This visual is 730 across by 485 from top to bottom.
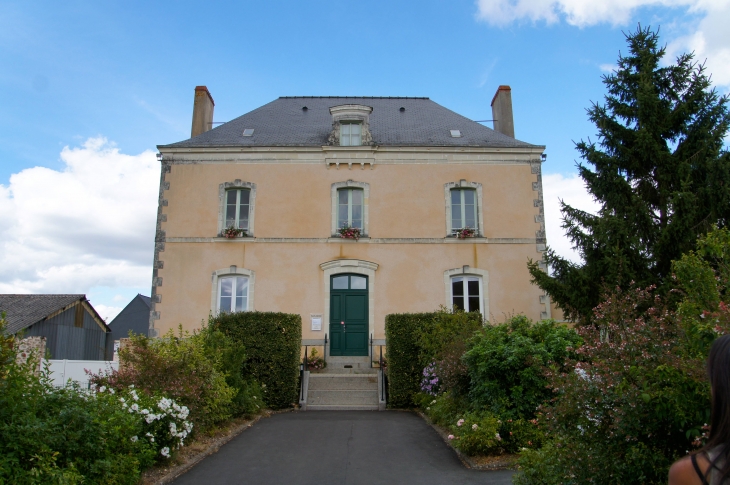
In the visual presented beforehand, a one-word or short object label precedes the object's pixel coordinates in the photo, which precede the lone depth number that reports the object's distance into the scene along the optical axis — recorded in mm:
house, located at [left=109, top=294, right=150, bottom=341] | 32884
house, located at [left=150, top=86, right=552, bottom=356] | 14281
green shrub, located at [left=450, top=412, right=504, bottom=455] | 6410
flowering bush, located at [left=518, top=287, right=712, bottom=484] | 3150
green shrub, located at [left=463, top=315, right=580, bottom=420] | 6887
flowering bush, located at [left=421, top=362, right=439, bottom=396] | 9883
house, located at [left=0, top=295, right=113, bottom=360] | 21684
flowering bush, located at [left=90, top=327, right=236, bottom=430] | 6910
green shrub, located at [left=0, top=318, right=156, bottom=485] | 3977
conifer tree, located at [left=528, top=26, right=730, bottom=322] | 10398
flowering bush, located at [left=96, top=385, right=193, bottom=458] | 5832
